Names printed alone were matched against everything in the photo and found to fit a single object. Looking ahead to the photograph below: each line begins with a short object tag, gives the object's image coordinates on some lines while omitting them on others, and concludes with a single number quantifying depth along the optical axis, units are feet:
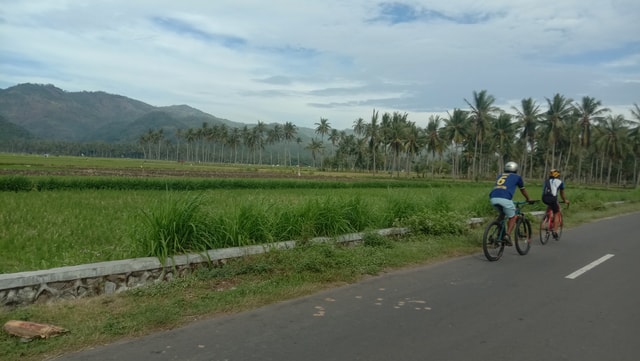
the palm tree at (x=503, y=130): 226.17
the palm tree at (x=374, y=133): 251.33
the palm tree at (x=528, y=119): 207.72
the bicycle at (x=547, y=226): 37.01
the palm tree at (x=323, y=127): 337.31
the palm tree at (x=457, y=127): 221.66
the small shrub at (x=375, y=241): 30.01
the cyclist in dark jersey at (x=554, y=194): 37.50
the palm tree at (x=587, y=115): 206.18
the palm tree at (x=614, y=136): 219.20
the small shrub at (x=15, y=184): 72.43
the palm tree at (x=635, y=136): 219.41
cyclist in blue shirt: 28.60
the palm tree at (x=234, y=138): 421.18
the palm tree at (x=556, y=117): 201.05
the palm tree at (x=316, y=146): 358.19
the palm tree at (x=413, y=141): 243.89
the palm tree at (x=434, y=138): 237.86
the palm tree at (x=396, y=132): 240.12
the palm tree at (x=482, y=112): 209.26
